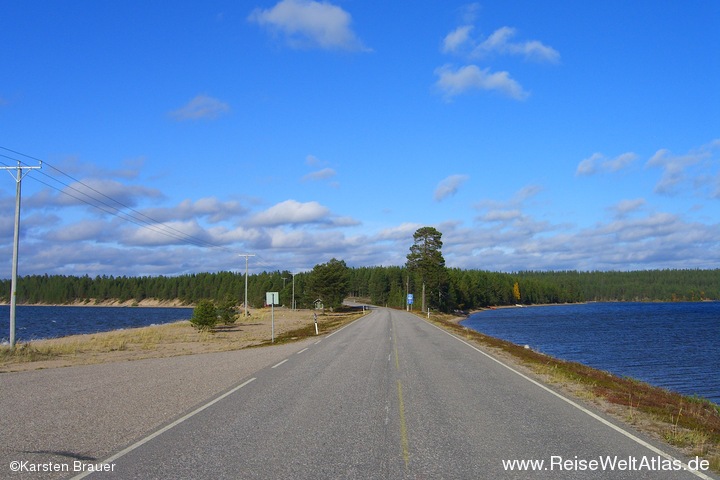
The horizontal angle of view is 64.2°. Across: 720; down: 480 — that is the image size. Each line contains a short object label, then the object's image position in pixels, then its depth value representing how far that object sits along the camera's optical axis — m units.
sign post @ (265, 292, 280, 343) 36.68
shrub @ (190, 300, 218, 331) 52.72
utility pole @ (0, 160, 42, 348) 26.41
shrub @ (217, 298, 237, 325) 62.22
